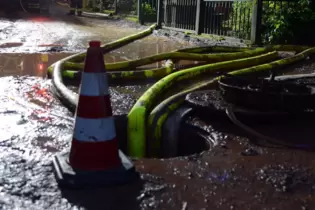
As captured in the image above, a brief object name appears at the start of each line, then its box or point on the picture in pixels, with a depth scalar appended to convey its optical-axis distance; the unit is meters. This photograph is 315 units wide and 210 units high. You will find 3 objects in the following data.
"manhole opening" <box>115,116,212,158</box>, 3.87
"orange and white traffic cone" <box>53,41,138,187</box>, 2.61
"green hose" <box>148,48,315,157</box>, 3.97
